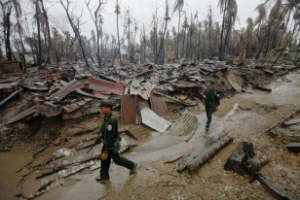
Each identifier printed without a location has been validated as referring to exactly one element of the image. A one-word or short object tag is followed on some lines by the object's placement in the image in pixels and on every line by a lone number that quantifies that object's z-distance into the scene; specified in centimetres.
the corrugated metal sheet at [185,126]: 667
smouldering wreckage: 492
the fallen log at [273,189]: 354
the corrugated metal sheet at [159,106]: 795
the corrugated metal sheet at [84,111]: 670
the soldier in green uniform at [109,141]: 406
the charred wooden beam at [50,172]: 473
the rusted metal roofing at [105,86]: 843
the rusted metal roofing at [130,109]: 717
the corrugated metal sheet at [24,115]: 648
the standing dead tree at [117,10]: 2865
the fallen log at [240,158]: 438
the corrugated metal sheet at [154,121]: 696
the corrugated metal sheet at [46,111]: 634
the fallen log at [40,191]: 420
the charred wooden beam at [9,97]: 834
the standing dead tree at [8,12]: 1942
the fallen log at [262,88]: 1222
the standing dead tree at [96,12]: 2095
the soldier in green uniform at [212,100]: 690
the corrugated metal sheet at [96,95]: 787
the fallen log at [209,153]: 455
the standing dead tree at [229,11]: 2188
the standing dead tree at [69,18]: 1903
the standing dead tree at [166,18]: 2754
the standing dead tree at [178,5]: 2604
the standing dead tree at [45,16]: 1825
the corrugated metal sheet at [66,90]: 754
